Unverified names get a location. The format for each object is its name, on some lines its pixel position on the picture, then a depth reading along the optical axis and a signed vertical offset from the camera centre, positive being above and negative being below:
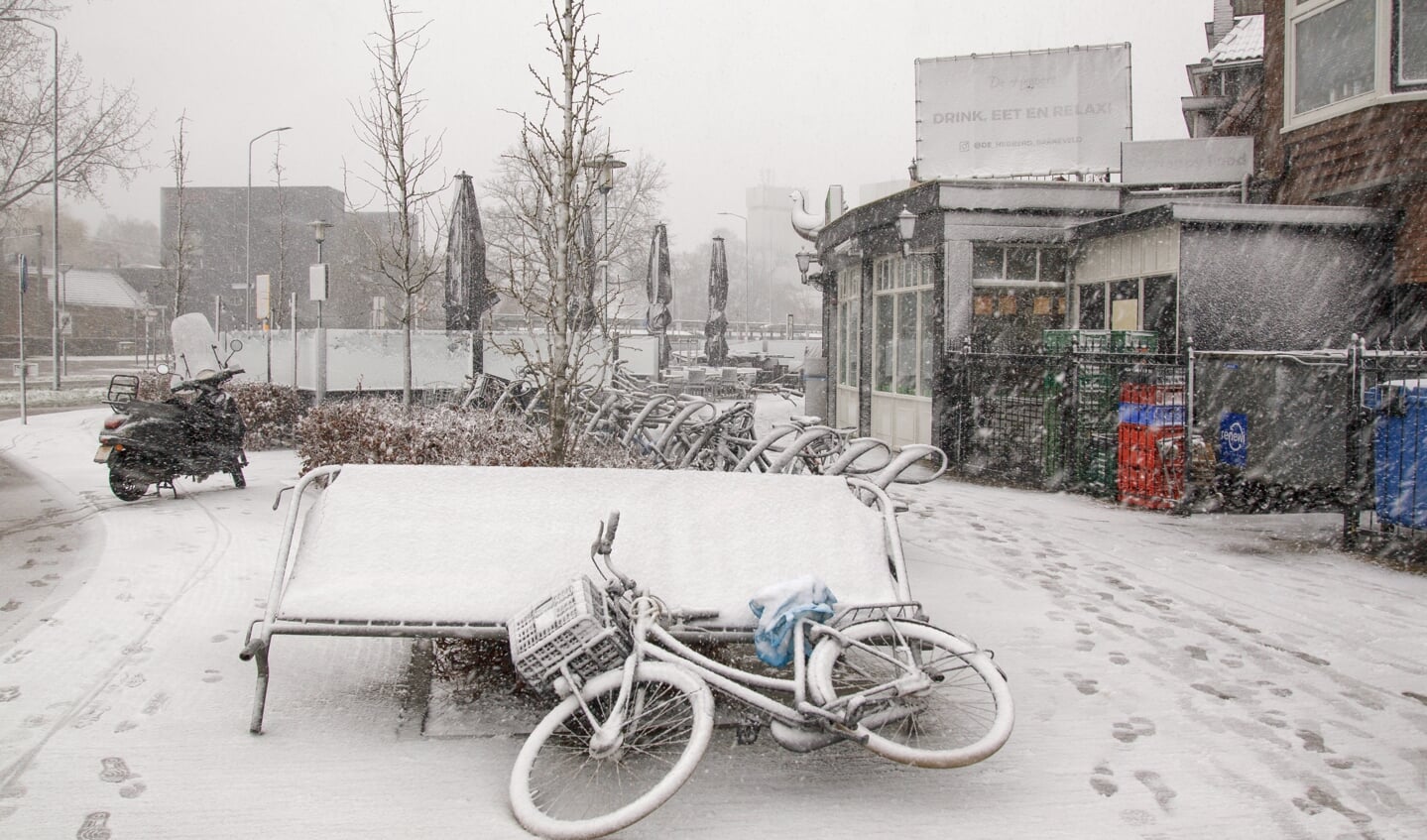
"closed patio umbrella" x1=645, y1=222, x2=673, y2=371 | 24.02 +2.27
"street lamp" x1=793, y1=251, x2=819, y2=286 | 20.70 +2.53
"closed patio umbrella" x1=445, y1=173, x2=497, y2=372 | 15.02 +1.64
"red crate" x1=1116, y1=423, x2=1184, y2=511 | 9.57 -0.72
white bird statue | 22.58 +3.53
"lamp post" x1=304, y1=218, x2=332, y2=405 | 14.35 +1.23
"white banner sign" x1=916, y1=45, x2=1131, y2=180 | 15.54 +4.00
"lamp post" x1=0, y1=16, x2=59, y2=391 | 29.69 +6.26
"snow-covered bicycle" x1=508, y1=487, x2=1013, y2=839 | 3.39 -1.03
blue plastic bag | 3.77 -0.80
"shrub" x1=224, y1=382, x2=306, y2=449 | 13.60 -0.41
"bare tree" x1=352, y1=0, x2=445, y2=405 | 11.73 +2.50
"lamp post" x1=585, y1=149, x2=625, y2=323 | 7.52 +1.72
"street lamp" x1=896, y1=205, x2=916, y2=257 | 13.02 +1.96
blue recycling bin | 7.26 -0.46
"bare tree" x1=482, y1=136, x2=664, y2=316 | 39.57 +7.07
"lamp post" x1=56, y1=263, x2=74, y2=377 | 34.35 +2.10
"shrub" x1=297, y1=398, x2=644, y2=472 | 7.16 -0.41
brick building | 11.43 +3.15
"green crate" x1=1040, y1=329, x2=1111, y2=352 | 10.72 +0.46
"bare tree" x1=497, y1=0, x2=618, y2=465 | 6.49 +1.10
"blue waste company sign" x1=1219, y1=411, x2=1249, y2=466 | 9.94 -0.49
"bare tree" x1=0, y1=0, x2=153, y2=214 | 30.36 +7.33
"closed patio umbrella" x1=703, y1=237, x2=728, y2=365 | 26.98 +1.82
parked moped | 9.44 -0.52
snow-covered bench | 4.05 -0.66
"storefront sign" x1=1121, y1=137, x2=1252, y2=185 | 14.11 +3.04
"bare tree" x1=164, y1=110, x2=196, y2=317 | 21.14 +3.73
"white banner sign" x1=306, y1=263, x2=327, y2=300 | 14.29 +1.34
